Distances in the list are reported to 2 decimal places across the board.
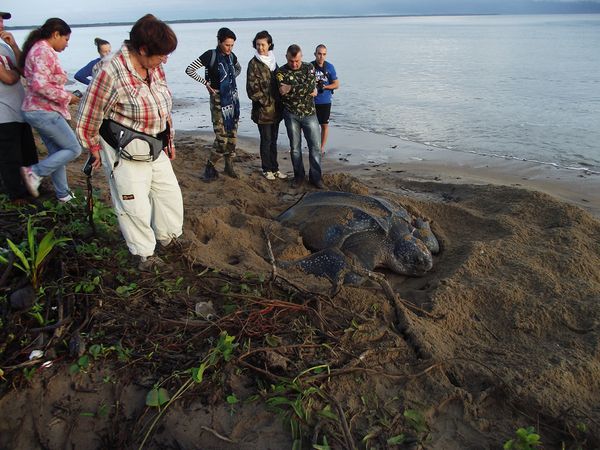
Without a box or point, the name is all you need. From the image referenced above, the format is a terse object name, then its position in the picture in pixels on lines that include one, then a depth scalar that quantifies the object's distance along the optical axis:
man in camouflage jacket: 5.12
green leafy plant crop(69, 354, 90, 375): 2.17
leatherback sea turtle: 3.54
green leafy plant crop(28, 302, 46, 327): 2.39
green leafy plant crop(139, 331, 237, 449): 1.98
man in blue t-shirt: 5.89
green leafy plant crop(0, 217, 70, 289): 2.62
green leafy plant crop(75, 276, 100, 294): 2.62
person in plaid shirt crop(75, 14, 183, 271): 2.45
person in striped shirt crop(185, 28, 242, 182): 5.03
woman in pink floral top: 3.45
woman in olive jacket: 5.14
